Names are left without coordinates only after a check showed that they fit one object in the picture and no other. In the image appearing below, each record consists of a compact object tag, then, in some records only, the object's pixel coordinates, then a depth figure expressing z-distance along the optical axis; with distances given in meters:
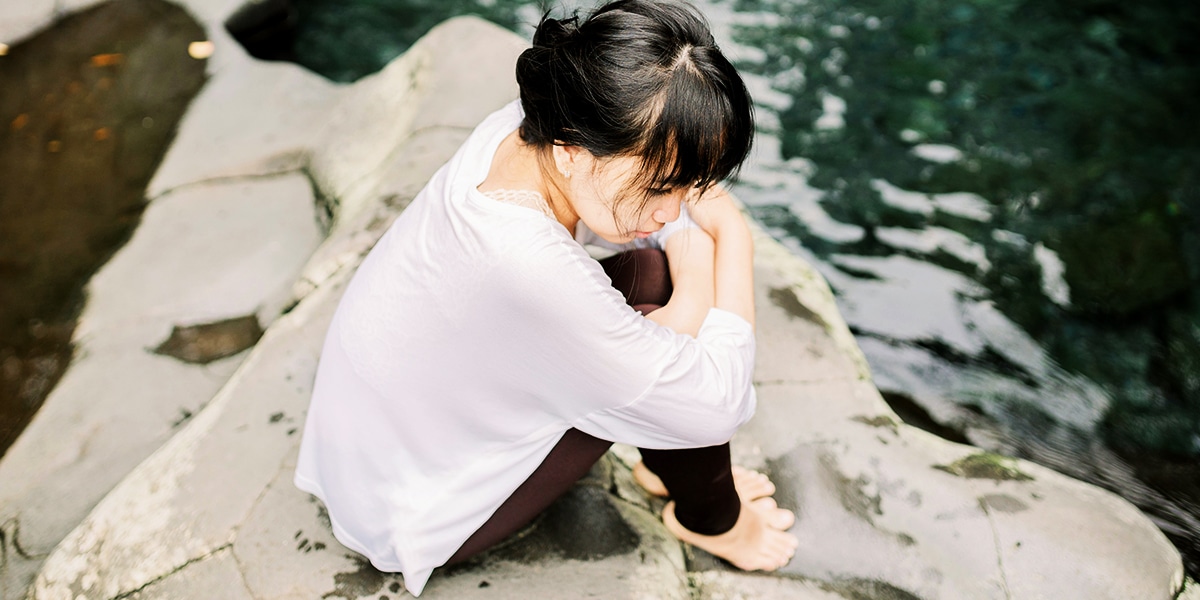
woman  1.39
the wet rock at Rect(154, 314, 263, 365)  3.07
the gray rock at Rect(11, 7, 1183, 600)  1.93
